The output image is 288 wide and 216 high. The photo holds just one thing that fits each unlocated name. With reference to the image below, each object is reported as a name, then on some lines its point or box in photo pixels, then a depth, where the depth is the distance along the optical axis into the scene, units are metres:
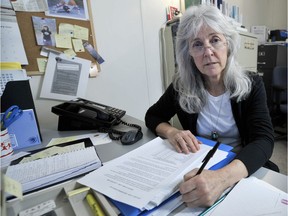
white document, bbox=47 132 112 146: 0.94
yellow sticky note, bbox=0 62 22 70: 1.03
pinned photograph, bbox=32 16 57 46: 1.36
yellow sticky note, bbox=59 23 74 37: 1.44
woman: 0.86
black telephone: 1.06
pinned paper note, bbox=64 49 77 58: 1.47
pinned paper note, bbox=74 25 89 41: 1.49
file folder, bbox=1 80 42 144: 0.92
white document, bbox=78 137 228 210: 0.48
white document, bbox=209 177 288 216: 0.42
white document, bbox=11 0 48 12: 1.29
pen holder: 0.78
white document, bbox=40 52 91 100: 1.44
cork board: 1.32
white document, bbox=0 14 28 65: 1.27
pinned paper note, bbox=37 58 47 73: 1.39
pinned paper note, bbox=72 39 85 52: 1.49
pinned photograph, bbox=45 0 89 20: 1.40
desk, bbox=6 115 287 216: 0.51
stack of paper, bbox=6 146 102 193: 0.59
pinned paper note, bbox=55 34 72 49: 1.44
